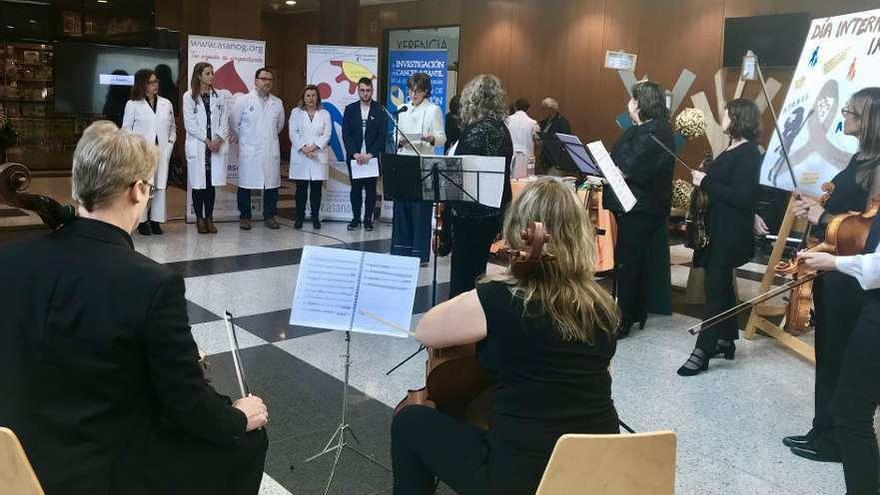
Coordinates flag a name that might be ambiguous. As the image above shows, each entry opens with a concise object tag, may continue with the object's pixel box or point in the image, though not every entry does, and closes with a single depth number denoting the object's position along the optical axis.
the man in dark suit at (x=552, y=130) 7.24
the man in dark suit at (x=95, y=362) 1.58
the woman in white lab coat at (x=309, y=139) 7.70
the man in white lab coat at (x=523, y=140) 7.53
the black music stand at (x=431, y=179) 4.07
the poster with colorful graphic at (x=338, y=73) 8.09
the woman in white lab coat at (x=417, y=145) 6.19
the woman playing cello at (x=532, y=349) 1.82
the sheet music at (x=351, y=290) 2.61
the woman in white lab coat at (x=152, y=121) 7.02
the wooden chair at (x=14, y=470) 1.42
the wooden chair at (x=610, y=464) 1.55
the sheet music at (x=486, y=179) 3.99
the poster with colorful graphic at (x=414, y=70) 8.84
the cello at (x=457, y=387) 2.21
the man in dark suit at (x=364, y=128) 7.51
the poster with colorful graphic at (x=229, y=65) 7.60
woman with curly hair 4.12
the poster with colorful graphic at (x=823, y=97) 3.94
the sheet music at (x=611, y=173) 4.07
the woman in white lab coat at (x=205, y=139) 7.24
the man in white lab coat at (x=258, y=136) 7.56
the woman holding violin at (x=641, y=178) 4.27
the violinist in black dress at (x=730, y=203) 3.83
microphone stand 3.88
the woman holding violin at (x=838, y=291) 2.96
